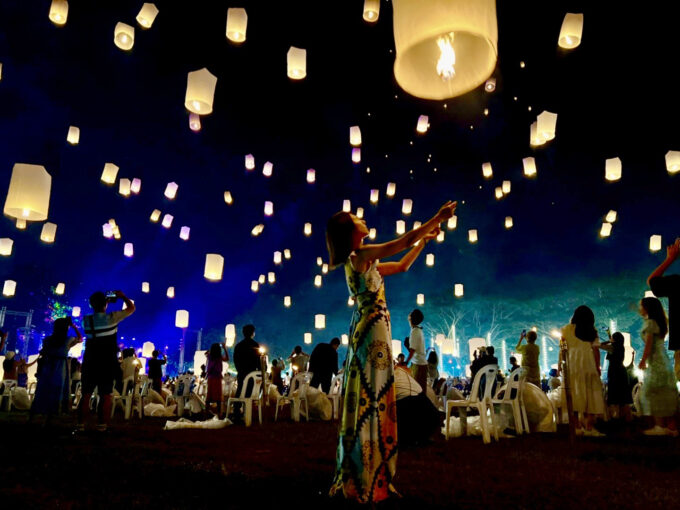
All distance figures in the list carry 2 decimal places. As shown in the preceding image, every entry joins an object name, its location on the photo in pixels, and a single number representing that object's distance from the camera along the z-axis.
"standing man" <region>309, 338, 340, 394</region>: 8.09
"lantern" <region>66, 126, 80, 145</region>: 9.83
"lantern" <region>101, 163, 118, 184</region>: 9.84
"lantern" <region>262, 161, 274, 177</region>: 12.80
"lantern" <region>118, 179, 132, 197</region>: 11.03
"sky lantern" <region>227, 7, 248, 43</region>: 6.34
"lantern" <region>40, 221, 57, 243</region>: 10.12
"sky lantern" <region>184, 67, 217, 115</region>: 6.09
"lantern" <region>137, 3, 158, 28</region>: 6.47
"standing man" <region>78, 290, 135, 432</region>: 4.95
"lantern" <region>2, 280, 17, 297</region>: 12.80
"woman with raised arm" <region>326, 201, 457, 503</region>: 2.13
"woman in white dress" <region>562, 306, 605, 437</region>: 5.38
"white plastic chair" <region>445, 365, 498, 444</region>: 4.84
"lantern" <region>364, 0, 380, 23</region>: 6.59
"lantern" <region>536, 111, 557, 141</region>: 7.43
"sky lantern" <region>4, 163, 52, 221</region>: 5.08
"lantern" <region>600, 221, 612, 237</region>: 13.35
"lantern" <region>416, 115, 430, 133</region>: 10.36
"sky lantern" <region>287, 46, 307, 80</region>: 6.98
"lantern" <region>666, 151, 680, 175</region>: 8.61
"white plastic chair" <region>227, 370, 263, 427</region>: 6.48
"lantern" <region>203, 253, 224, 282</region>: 10.74
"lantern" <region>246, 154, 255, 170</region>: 13.08
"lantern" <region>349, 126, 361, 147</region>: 10.54
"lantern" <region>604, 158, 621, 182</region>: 9.29
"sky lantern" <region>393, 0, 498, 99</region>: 1.98
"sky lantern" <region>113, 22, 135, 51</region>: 6.68
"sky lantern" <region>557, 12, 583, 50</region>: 6.01
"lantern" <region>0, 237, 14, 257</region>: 10.12
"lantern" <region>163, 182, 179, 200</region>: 11.88
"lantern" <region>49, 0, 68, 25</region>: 6.11
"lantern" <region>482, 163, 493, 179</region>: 11.53
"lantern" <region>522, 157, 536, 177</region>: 10.20
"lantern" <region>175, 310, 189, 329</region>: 16.58
